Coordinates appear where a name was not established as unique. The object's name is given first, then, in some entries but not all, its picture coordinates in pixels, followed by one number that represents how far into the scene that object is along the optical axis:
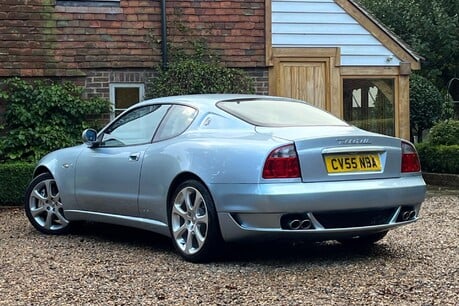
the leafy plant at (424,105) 19.11
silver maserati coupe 5.39
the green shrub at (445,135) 13.21
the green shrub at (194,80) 11.64
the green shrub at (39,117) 11.01
